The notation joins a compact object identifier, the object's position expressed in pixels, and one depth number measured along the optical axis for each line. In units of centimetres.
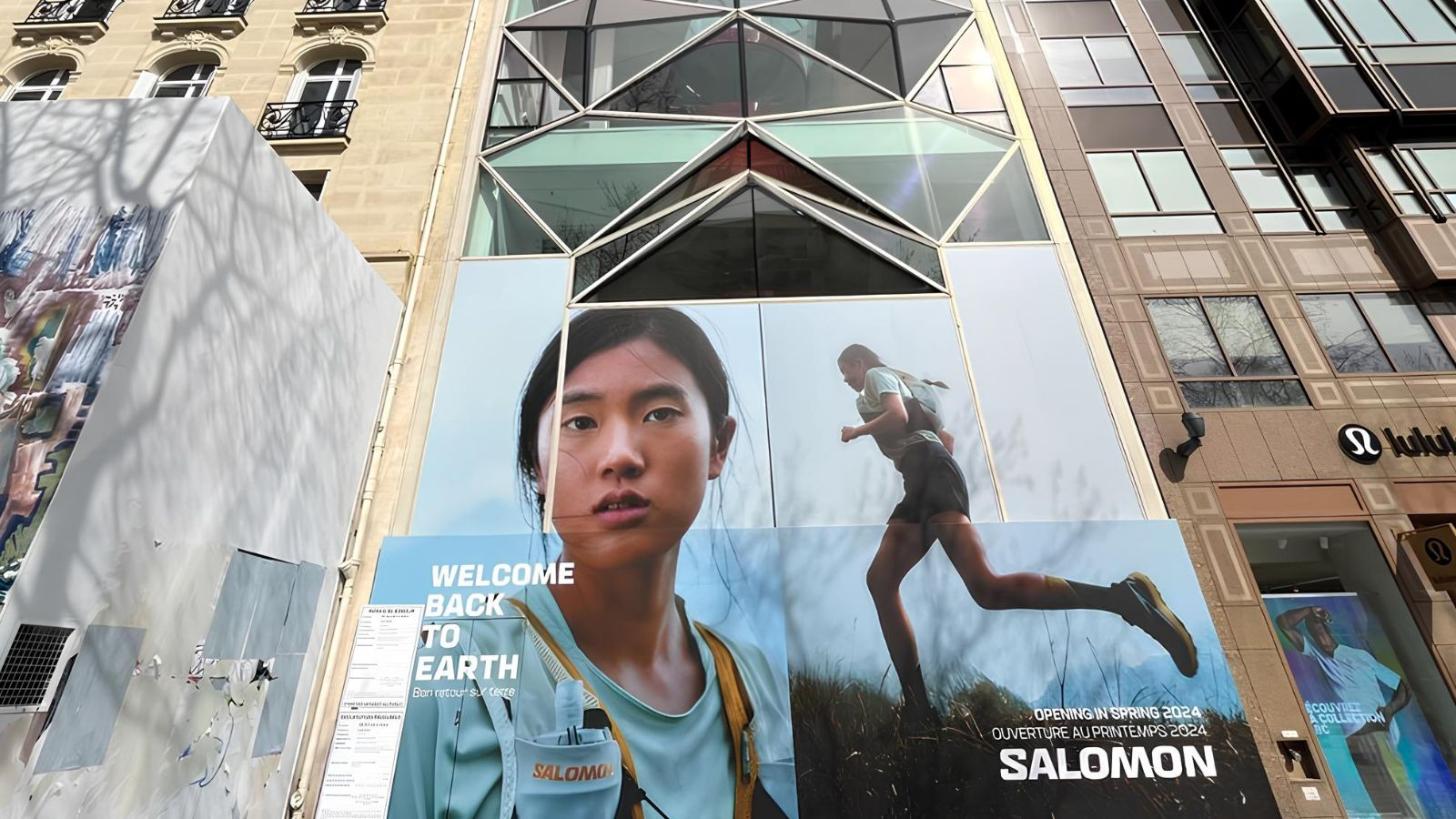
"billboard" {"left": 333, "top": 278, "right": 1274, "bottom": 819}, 712
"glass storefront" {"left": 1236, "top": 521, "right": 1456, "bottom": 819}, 759
